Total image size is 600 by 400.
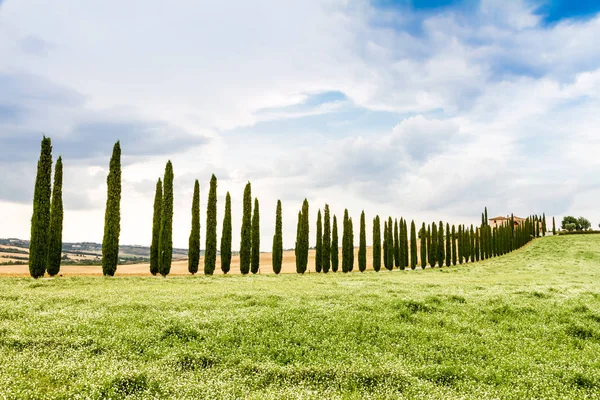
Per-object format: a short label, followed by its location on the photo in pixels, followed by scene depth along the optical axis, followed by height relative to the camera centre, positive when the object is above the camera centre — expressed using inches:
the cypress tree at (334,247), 2020.2 -53.9
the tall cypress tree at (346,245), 2012.2 -44.3
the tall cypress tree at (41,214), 1164.5 +62.7
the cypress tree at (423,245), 2364.7 -49.7
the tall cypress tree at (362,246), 2072.2 -50.5
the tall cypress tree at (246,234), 1688.0 +7.8
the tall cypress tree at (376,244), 2121.1 -41.1
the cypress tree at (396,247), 2277.3 -59.1
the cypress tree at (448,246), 2576.3 -58.7
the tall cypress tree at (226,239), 1637.6 -13.4
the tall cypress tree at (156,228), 1466.5 +27.5
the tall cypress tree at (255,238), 1711.4 -9.1
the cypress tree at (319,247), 1971.0 -53.3
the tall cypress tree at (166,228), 1433.3 +26.8
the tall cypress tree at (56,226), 1232.7 +28.2
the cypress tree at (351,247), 2034.9 -54.3
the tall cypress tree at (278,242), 1806.1 -27.3
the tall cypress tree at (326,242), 1973.1 -28.8
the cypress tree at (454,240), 2659.9 -24.5
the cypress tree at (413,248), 2297.0 -65.1
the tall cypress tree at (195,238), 1531.7 -9.2
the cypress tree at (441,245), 2503.7 -51.5
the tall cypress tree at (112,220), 1274.6 +49.3
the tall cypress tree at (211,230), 1565.0 +22.6
